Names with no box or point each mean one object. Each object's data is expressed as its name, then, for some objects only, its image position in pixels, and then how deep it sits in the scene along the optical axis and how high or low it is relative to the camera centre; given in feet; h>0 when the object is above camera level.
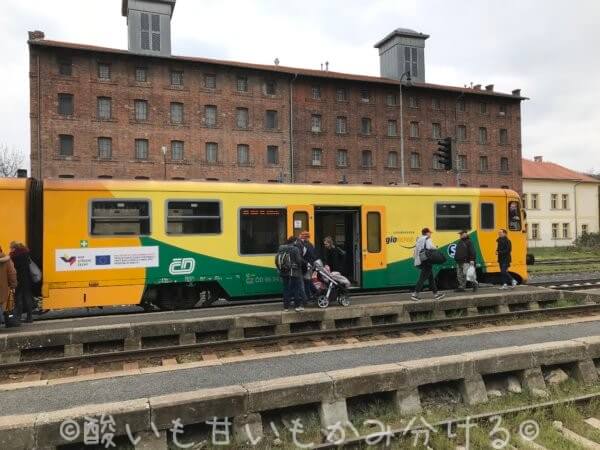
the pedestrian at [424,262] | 39.37 -2.47
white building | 193.16 +9.45
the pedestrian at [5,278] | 30.48 -2.56
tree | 175.83 +23.45
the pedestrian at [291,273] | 34.30 -2.77
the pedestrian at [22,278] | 32.07 -2.71
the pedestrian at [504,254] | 44.52 -2.20
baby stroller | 36.19 -3.92
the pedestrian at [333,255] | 39.50 -1.96
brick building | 128.47 +32.42
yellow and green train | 34.65 +0.11
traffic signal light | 55.57 +8.39
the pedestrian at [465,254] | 43.06 -2.07
